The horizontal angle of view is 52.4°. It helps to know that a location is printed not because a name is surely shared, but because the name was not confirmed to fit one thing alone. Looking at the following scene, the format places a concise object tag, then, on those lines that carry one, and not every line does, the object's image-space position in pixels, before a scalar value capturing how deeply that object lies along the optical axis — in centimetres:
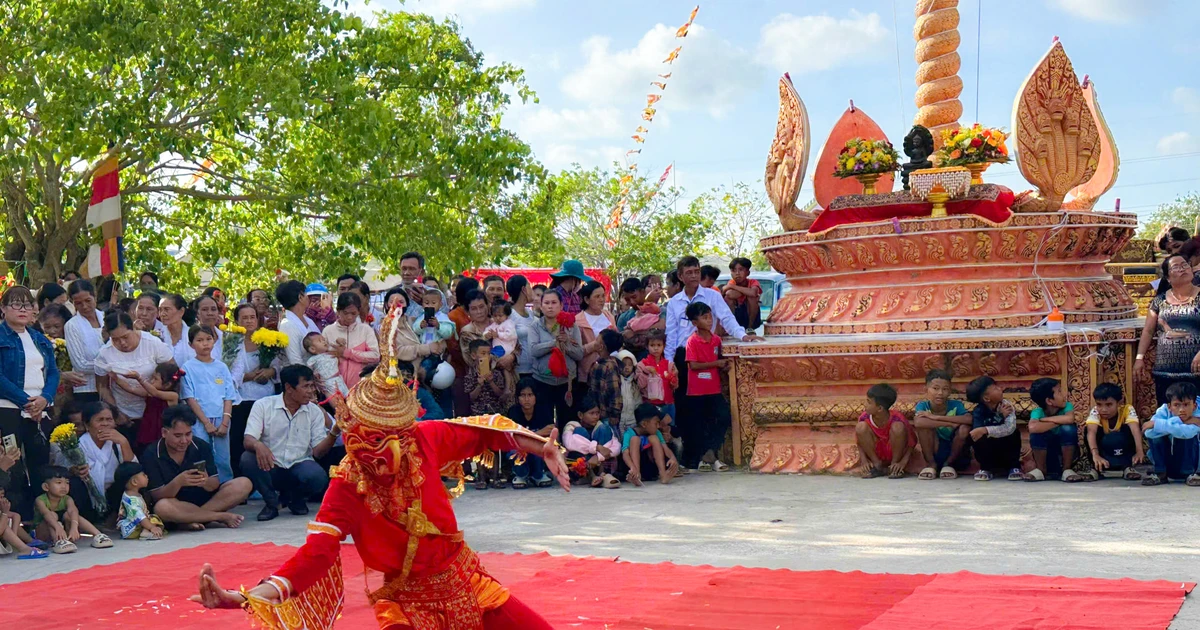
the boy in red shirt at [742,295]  1095
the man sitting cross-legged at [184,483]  782
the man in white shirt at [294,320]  898
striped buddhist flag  1317
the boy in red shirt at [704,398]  951
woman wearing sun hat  1006
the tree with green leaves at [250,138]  1196
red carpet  489
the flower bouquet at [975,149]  1013
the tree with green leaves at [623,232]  3173
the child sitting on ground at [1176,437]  768
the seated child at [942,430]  857
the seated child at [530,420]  911
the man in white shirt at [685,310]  981
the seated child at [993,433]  841
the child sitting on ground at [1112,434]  818
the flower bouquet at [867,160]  1050
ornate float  888
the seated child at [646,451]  898
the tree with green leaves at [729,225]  3625
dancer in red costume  387
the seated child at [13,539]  705
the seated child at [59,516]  727
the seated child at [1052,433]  828
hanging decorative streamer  3231
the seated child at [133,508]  765
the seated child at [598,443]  894
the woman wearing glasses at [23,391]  726
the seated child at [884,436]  879
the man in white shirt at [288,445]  827
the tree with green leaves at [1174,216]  4566
